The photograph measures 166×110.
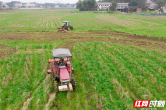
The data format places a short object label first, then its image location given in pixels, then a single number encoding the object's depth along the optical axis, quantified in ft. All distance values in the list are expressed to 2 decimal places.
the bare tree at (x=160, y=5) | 229.33
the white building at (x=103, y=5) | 337.93
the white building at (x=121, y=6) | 299.32
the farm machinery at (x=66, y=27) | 91.14
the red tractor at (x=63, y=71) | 26.55
